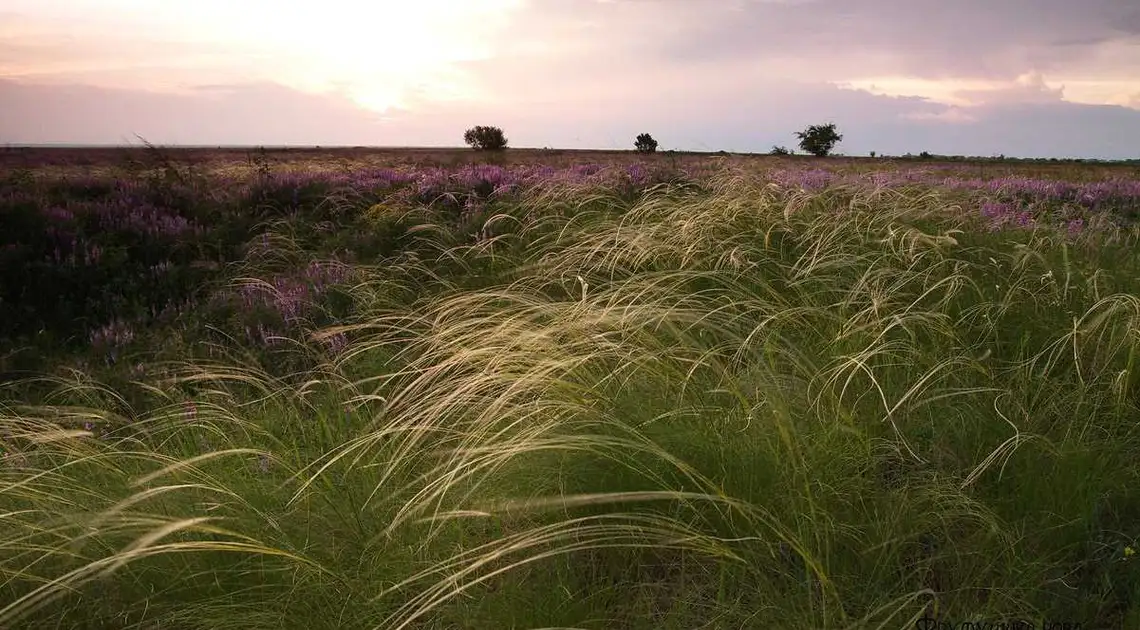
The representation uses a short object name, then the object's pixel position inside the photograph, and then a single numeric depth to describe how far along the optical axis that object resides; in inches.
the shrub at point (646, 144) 1506.9
